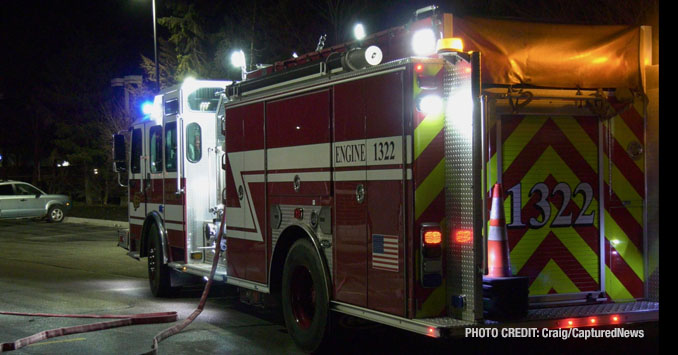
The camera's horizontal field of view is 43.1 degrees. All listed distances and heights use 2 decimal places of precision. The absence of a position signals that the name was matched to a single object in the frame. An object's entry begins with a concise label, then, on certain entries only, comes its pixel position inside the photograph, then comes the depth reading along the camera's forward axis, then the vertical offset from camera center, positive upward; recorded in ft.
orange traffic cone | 21.59 -1.34
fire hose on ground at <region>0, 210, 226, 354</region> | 27.35 -4.54
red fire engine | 20.66 +0.42
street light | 78.89 +12.95
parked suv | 96.02 -0.66
